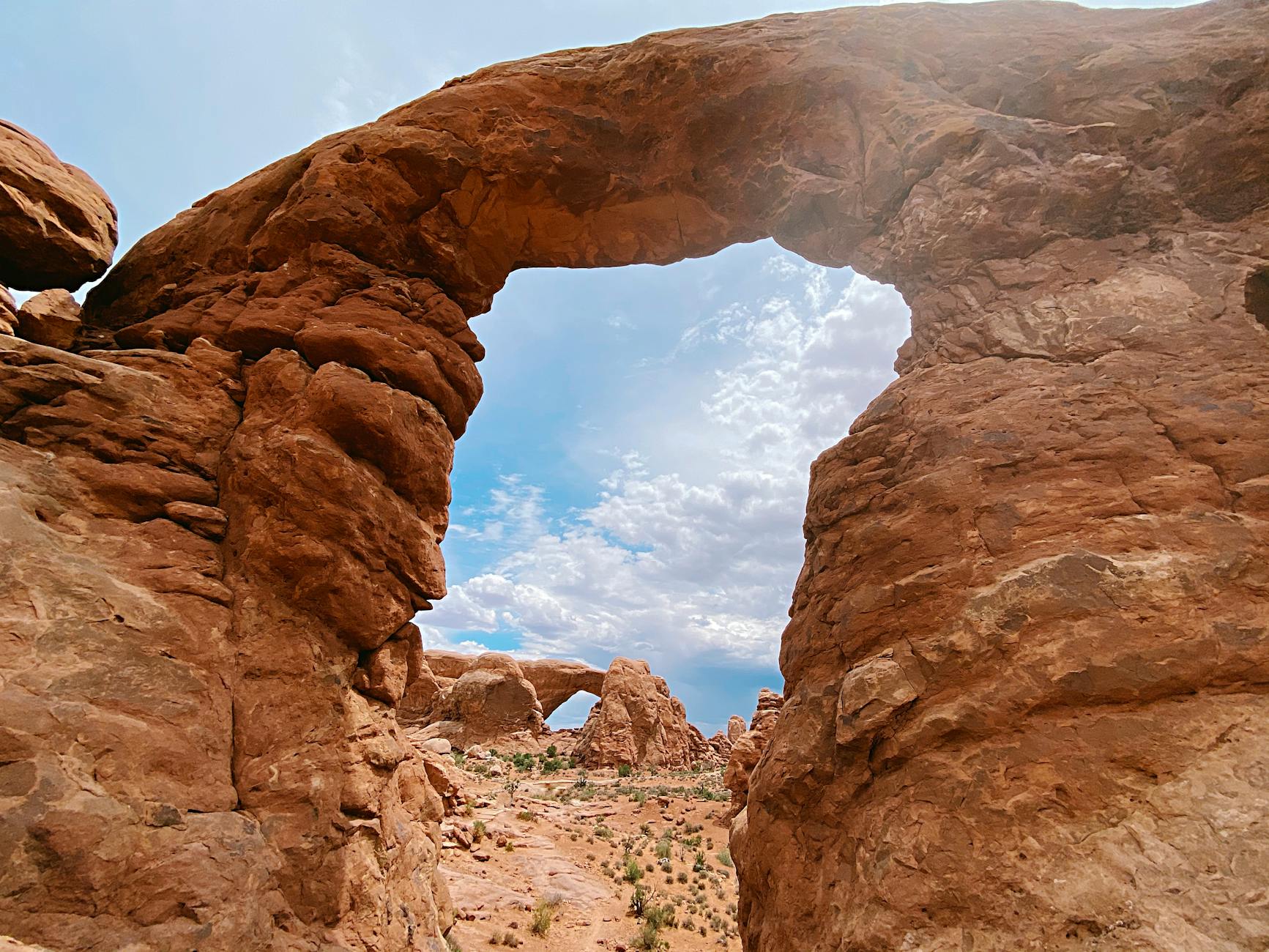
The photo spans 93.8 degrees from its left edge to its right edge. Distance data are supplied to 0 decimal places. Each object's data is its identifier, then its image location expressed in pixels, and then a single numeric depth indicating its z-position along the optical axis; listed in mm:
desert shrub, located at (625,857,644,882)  11730
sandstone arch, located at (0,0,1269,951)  3359
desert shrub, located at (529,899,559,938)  8719
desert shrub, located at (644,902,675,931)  9711
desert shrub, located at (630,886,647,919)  10172
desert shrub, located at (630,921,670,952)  8906
